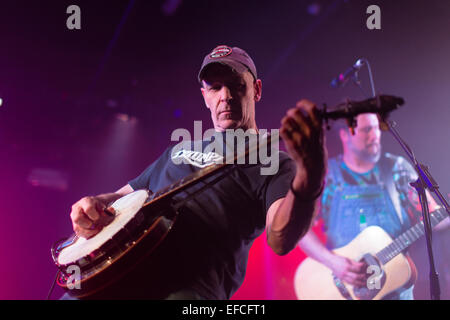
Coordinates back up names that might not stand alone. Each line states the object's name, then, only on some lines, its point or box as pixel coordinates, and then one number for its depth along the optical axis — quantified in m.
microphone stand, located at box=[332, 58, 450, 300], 1.99
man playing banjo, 1.19
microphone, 2.69
